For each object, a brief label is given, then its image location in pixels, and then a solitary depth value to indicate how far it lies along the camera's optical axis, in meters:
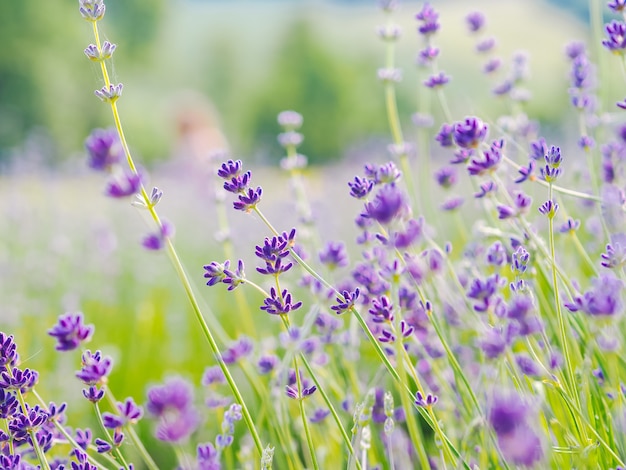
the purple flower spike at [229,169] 0.68
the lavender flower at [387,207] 0.61
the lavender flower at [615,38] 0.72
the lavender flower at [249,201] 0.69
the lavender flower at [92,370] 0.67
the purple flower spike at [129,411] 0.68
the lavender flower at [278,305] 0.68
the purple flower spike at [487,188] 0.72
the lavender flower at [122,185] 0.62
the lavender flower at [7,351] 0.67
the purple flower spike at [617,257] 0.67
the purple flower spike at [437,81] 0.83
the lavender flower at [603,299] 0.60
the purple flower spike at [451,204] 0.86
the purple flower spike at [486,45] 0.99
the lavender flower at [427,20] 0.84
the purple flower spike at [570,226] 0.73
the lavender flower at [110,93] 0.67
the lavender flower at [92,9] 0.68
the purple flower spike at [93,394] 0.68
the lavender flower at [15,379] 0.67
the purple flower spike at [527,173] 0.71
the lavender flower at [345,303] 0.68
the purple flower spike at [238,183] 0.69
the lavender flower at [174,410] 0.59
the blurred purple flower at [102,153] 0.63
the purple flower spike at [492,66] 0.98
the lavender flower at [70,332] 0.68
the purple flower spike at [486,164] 0.68
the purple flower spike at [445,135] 0.74
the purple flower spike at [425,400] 0.68
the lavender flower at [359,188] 0.70
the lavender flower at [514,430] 0.56
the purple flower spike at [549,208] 0.68
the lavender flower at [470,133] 0.68
